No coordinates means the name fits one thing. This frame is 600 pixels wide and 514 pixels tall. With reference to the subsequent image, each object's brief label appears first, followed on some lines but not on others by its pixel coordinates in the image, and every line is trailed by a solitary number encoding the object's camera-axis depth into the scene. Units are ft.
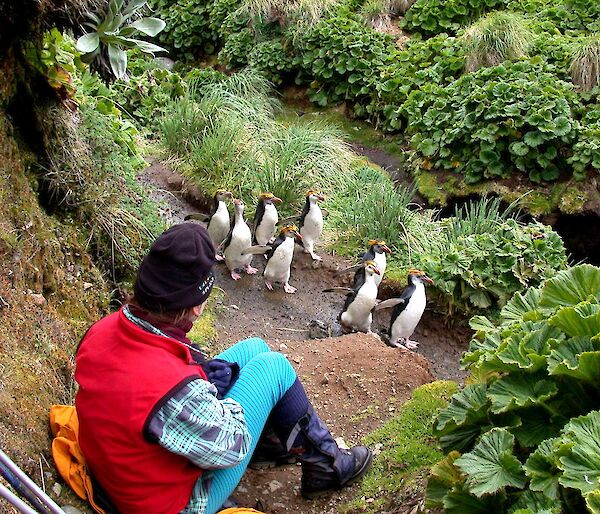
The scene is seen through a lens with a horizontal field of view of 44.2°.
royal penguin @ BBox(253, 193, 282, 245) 24.34
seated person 7.72
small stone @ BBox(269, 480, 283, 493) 12.01
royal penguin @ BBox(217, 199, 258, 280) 23.00
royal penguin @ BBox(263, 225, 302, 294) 22.63
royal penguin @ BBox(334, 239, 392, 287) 22.63
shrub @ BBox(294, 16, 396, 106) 35.86
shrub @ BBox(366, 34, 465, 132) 33.55
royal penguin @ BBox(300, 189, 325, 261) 24.30
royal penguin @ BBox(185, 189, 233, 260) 24.06
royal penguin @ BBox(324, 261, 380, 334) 20.89
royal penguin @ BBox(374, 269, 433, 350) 20.88
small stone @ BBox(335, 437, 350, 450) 13.29
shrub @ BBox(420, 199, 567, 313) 22.12
